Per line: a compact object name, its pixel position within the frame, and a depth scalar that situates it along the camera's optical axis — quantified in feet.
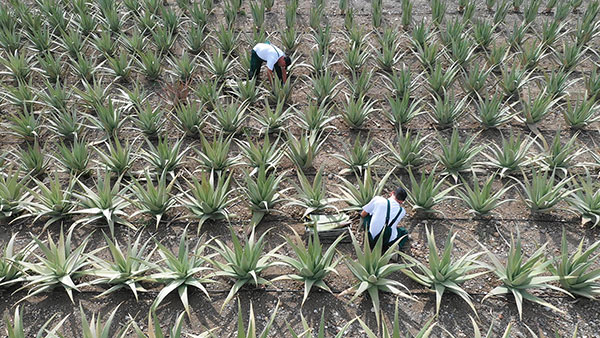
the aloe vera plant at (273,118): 14.96
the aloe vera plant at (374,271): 9.84
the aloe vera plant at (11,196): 11.89
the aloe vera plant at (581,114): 14.87
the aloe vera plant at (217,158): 13.25
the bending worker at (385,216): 10.57
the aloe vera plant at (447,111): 15.21
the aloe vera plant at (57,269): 9.95
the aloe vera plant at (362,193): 12.00
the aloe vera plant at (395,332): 7.98
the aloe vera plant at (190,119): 14.71
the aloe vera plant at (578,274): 9.84
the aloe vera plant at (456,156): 13.20
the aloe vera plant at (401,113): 15.11
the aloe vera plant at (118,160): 13.20
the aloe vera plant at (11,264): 10.05
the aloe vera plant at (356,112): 15.15
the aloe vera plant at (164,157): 13.26
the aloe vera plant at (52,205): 11.76
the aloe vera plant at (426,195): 11.86
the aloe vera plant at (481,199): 11.82
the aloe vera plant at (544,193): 11.91
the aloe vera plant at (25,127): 14.34
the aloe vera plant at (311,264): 10.08
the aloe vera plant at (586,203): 11.70
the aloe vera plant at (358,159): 13.43
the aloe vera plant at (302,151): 13.61
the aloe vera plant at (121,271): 9.95
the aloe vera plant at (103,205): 11.72
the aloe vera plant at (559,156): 13.09
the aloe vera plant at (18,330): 8.19
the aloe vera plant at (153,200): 11.75
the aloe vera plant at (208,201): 11.80
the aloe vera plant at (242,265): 10.09
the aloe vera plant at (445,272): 9.89
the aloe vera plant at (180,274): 9.89
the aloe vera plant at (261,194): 11.96
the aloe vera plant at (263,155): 13.19
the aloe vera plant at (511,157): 13.21
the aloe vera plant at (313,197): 11.98
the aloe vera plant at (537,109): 15.02
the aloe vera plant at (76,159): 13.17
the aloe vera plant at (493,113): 14.98
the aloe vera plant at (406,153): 13.48
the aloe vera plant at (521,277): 9.76
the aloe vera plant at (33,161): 13.16
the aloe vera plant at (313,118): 14.78
